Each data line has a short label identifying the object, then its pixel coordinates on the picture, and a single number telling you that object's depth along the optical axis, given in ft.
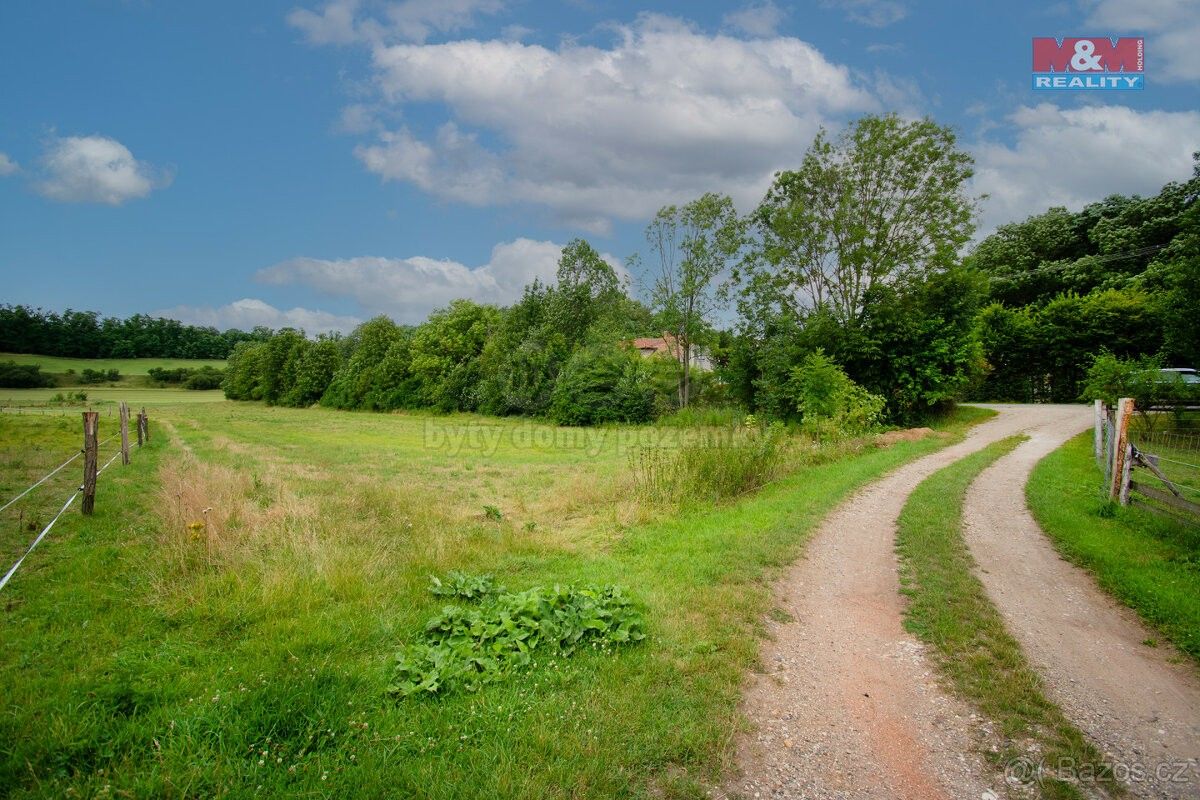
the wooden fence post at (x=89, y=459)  28.14
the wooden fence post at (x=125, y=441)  52.61
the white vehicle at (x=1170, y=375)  55.16
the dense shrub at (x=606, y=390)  114.01
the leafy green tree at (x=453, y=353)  151.74
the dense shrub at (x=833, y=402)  64.18
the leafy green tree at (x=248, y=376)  229.45
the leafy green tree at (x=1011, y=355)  105.40
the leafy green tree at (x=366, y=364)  181.68
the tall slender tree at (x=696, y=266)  111.86
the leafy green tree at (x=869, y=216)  77.87
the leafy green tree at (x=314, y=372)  207.72
